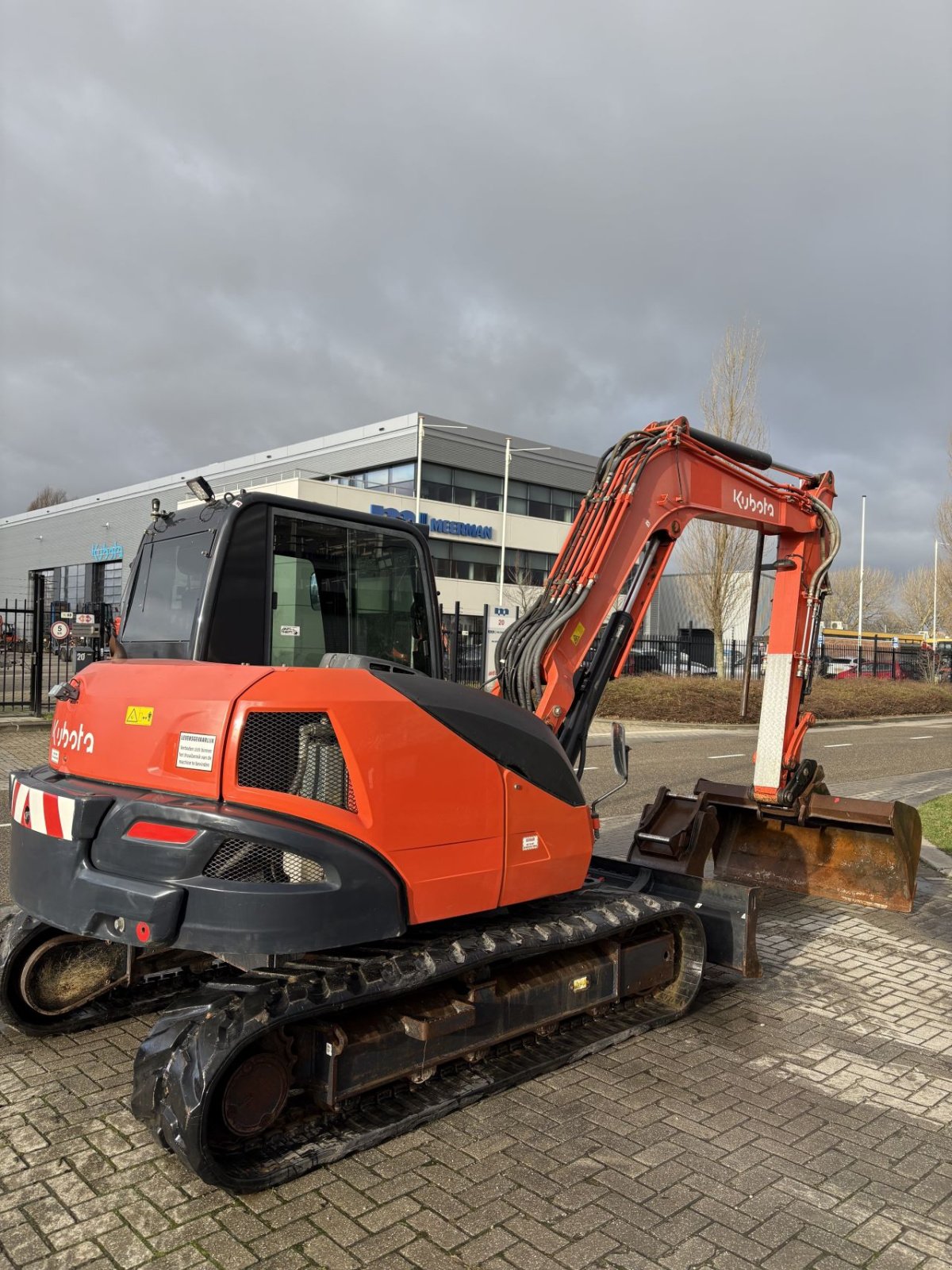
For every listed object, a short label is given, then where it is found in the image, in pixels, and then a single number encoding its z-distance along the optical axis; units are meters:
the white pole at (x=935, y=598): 41.86
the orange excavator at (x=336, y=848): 3.38
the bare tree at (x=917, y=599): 60.41
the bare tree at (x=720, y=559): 27.81
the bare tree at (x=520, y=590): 37.00
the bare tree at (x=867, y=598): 69.94
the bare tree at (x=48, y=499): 92.81
